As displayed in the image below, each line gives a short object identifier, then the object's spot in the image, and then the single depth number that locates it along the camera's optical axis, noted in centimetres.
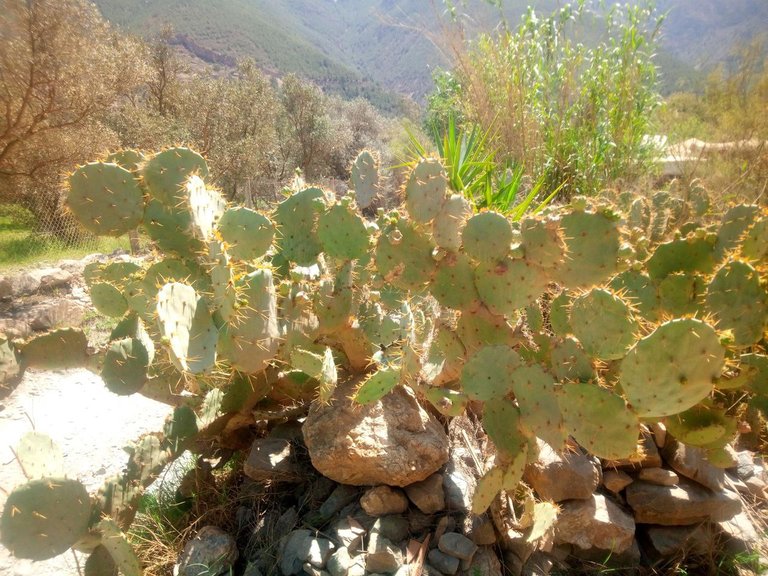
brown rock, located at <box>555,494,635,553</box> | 171
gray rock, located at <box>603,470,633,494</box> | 188
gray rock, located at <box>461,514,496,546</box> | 164
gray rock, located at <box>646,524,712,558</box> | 174
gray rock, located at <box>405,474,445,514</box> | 173
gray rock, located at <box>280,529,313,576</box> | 158
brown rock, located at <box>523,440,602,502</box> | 176
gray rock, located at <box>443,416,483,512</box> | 178
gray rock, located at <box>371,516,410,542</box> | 162
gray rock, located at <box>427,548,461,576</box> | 152
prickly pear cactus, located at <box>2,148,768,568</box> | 130
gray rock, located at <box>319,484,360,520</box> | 177
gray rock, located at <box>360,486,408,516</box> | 169
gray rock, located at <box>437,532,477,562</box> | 155
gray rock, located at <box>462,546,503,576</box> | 155
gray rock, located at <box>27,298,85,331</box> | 511
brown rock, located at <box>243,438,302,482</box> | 190
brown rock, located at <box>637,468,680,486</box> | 186
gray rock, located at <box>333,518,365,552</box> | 159
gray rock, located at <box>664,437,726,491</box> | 186
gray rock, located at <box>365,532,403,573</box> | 149
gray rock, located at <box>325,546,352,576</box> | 149
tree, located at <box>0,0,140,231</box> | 621
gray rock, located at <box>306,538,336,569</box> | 156
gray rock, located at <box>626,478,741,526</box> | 179
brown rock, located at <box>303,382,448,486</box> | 172
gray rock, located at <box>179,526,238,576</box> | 162
